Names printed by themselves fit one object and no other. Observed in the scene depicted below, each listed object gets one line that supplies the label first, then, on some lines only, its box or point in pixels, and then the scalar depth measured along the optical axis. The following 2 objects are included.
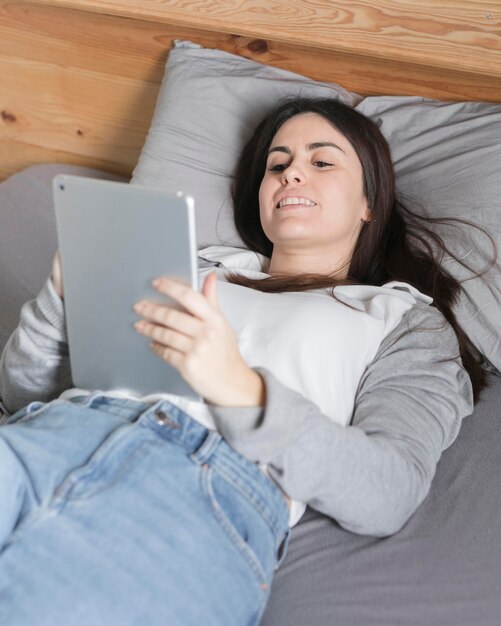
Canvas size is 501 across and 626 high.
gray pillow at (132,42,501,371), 1.39
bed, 1.03
